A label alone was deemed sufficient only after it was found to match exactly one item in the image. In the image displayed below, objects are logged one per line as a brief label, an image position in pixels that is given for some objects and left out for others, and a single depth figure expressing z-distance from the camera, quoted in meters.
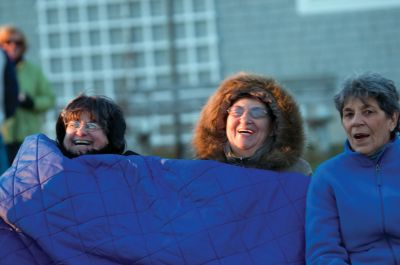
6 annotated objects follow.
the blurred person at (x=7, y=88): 10.45
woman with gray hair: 6.08
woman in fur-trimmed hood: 7.18
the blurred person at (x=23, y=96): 11.51
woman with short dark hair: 7.13
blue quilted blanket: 6.39
